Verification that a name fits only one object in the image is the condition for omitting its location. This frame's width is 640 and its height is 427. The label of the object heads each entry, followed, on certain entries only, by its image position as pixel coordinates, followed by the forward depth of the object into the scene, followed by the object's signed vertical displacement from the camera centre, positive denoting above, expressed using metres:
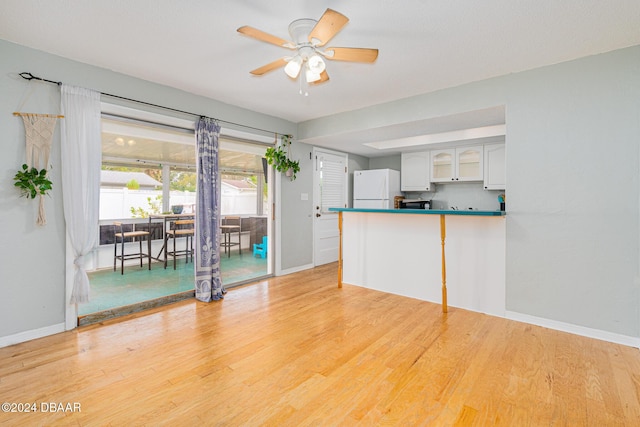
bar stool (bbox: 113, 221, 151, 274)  3.32 -0.34
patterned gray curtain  3.68 -0.03
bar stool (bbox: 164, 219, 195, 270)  3.77 -0.31
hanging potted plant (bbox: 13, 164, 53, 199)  2.52 +0.24
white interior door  5.51 +0.21
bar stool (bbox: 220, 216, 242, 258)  4.29 -0.29
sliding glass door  3.21 +0.16
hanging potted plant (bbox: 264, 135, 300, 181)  4.60 +0.79
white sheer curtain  2.76 +0.36
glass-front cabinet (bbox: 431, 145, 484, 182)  5.27 +0.81
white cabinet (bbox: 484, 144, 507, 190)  4.98 +0.71
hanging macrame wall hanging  2.54 +0.46
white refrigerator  5.84 +0.42
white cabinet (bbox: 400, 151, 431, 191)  5.82 +0.74
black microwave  5.88 +0.10
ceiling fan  1.95 +1.15
